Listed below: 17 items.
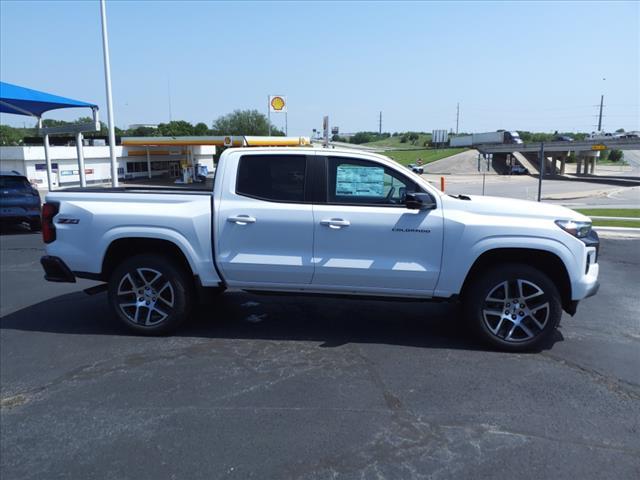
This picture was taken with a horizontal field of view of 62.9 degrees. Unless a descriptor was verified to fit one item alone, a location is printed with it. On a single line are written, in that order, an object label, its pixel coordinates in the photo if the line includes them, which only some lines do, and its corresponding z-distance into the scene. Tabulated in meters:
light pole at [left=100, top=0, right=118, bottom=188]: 17.48
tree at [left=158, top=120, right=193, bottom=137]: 90.19
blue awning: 13.52
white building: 34.22
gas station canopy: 35.47
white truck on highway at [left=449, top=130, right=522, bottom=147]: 81.86
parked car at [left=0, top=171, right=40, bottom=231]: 12.26
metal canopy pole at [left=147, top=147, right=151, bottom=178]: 45.95
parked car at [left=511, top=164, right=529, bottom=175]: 70.69
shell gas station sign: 33.66
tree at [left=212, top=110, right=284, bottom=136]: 93.88
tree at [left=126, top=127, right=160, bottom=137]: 86.88
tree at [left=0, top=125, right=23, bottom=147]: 72.81
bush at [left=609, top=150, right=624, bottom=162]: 111.31
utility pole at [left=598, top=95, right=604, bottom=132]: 118.00
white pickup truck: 4.71
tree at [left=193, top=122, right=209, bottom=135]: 94.44
